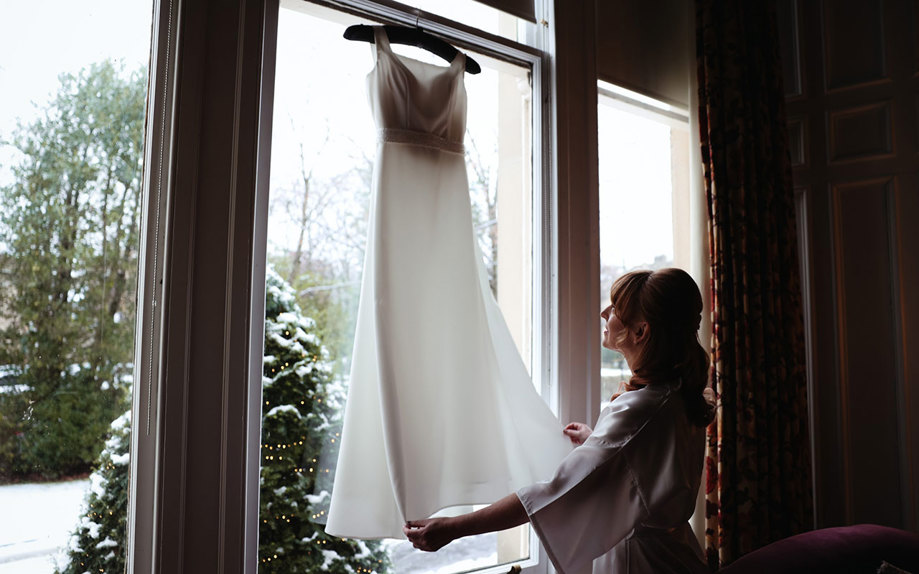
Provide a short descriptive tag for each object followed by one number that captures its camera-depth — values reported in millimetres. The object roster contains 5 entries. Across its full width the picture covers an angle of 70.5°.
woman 1377
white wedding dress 1499
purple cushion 1577
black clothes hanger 1589
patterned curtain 2160
